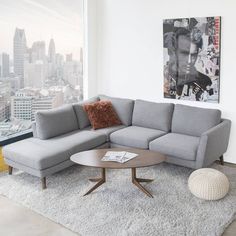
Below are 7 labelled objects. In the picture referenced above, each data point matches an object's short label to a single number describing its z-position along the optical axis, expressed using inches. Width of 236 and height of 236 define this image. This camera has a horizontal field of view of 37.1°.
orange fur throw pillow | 201.9
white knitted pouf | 142.3
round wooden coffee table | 144.1
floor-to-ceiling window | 187.2
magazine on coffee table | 149.3
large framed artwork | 184.1
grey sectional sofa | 162.1
